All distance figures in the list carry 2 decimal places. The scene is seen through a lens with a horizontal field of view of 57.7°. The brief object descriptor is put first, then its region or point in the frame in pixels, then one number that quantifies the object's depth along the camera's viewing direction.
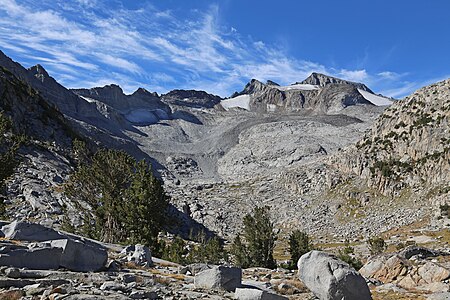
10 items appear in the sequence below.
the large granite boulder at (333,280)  12.19
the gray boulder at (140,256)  19.61
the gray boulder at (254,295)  11.52
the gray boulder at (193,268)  18.89
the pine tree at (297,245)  48.66
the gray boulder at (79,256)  14.36
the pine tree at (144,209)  37.16
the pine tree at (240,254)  45.66
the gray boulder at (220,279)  13.96
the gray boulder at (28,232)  17.06
